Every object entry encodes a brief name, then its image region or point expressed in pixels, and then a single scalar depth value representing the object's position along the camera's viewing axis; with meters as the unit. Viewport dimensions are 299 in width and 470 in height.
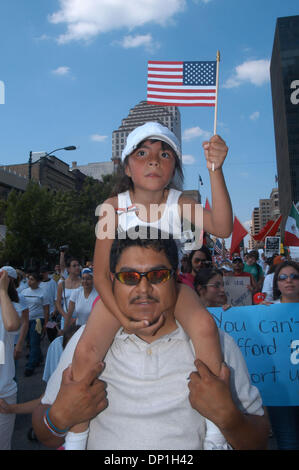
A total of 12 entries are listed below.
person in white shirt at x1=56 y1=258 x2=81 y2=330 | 7.28
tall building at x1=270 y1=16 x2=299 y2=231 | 87.06
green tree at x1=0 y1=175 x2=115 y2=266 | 25.22
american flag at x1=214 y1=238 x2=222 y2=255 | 18.76
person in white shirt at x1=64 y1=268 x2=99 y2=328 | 6.19
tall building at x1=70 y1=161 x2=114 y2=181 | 72.38
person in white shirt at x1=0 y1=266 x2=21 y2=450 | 2.99
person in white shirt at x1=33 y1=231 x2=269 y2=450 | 1.63
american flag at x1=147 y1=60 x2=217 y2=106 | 3.67
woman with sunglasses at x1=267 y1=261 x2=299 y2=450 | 3.14
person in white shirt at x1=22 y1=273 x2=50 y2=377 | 7.25
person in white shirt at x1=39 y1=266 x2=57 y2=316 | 8.12
